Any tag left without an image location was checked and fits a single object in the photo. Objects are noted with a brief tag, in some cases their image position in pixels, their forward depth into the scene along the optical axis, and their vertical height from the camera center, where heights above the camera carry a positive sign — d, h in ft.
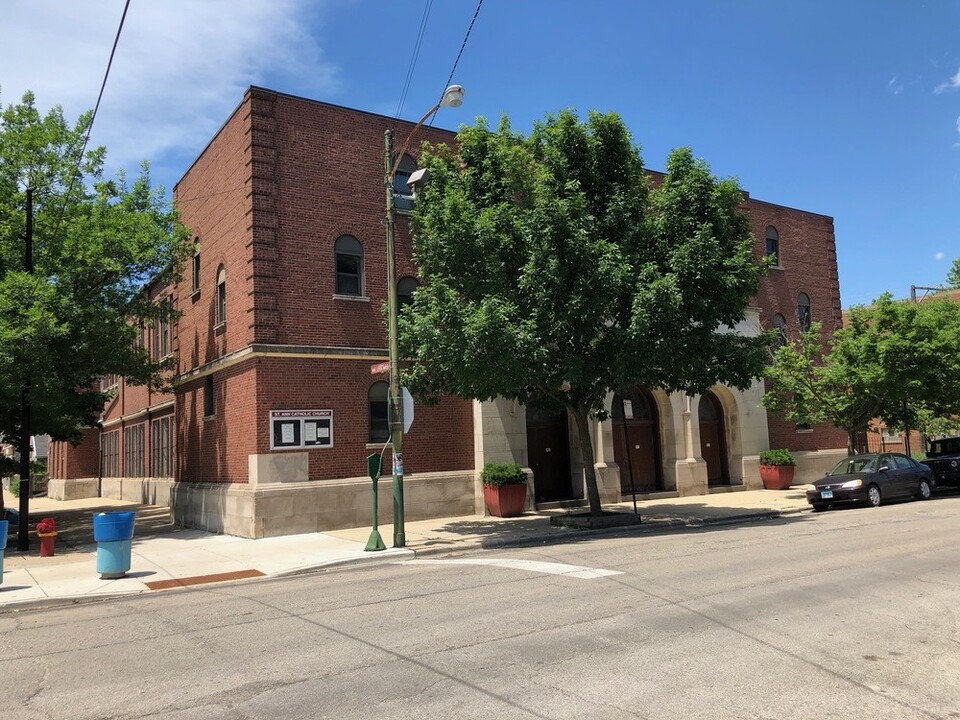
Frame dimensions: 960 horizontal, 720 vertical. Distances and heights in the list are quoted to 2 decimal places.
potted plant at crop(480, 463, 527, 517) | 62.75 -3.64
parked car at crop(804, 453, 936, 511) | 65.16 -4.64
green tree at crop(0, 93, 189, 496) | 51.87 +15.14
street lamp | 47.70 +3.91
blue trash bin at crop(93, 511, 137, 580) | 39.24 -4.11
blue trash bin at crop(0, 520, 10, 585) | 37.11 -3.24
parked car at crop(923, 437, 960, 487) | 77.35 -3.79
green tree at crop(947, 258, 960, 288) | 191.62 +37.24
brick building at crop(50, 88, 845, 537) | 58.23 +7.22
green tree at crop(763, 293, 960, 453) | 76.07 +5.79
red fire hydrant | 48.03 -4.44
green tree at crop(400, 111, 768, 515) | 48.70 +10.90
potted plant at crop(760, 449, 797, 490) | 85.35 -4.02
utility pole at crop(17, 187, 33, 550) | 51.67 +1.09
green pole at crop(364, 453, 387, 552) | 46.60 -4.32
